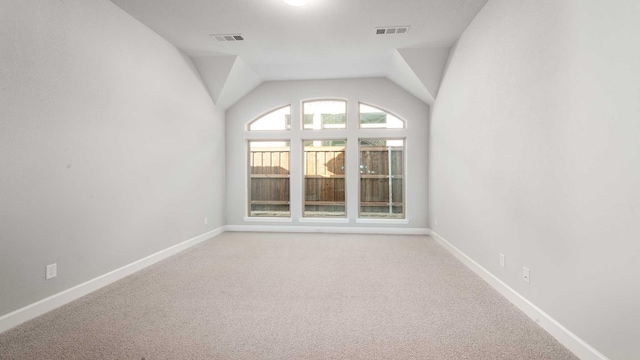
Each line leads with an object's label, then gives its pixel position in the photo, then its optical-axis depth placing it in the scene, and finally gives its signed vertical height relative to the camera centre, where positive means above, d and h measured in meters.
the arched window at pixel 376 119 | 5.41 +1.09
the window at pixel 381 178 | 5.50 +0.01
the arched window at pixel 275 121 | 5.63 +1.11
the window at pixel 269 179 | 5.72 +0.01
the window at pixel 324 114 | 5.54 +1.21
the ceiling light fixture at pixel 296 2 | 2.87 +1.73
